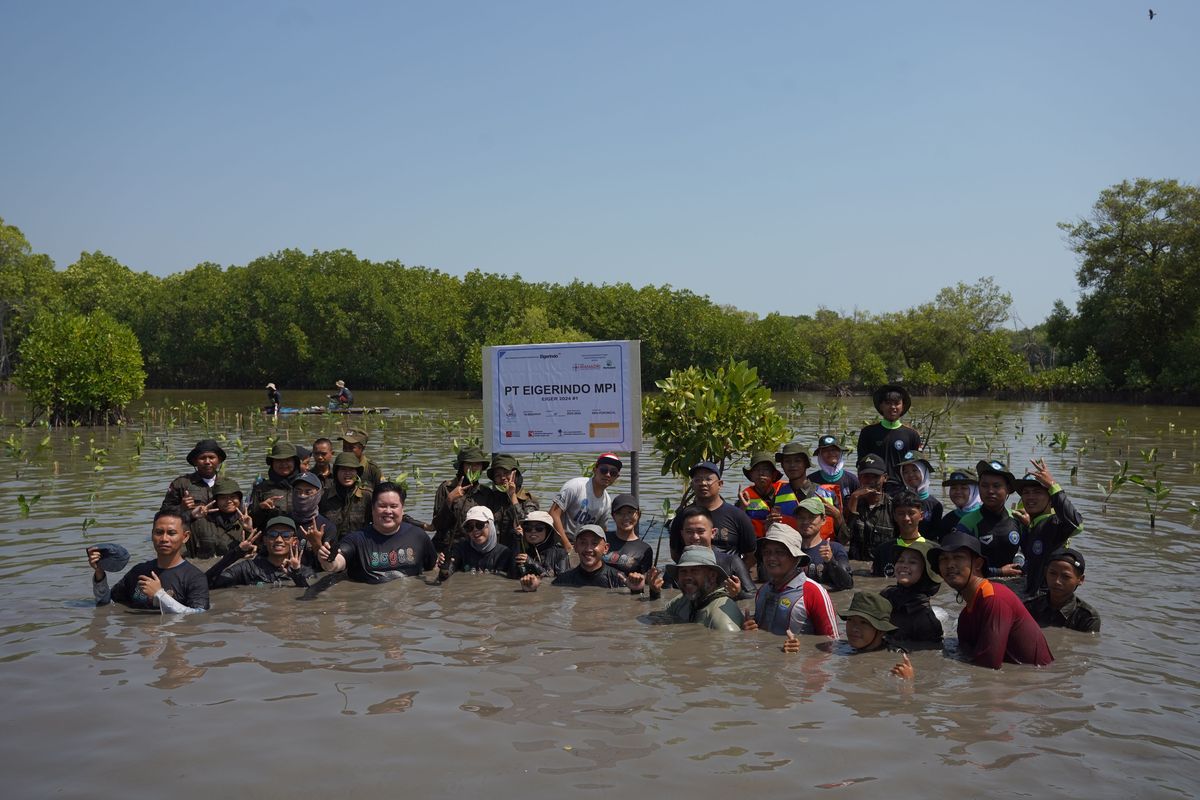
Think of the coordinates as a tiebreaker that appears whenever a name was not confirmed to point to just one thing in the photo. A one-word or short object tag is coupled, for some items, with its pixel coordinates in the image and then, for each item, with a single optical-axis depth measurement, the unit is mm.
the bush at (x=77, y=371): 27734
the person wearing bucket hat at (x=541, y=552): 8914
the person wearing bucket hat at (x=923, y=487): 8859
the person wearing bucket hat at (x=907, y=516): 7734
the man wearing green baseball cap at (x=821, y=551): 7992
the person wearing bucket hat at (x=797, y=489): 9148
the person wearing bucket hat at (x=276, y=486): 9367
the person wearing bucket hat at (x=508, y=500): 9516
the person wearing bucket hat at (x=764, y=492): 9258
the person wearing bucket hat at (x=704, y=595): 7102
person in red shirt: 6137
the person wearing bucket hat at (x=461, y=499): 9508
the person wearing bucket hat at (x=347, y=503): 9609
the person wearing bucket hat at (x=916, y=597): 6492
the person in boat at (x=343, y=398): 36469
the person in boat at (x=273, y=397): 34769
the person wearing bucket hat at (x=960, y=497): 8617
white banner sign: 10258
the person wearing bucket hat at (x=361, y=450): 10242
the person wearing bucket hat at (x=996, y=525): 8031
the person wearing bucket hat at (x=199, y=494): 9758
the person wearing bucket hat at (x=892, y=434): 9930
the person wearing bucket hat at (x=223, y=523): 9234
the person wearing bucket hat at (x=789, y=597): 6727
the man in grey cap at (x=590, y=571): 8391
